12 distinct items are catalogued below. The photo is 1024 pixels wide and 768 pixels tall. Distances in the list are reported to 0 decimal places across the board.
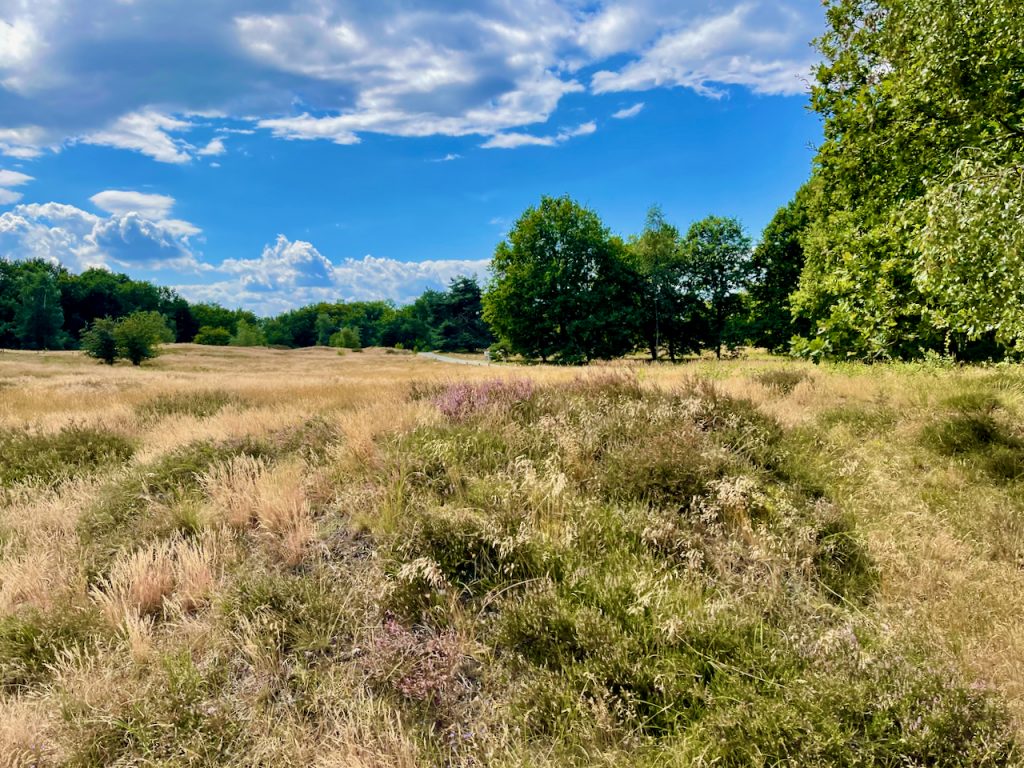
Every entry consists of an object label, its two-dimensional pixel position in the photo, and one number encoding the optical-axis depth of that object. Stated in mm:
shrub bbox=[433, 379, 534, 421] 7133
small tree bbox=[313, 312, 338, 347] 119188
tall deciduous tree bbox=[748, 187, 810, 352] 37094
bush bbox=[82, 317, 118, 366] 44750
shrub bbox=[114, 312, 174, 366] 44656
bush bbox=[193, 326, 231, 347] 104000
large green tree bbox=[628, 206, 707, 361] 42375
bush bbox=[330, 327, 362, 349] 98062
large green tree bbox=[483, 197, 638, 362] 40000
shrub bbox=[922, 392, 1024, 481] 5895
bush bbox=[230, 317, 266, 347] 101062
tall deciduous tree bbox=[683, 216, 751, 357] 41734
